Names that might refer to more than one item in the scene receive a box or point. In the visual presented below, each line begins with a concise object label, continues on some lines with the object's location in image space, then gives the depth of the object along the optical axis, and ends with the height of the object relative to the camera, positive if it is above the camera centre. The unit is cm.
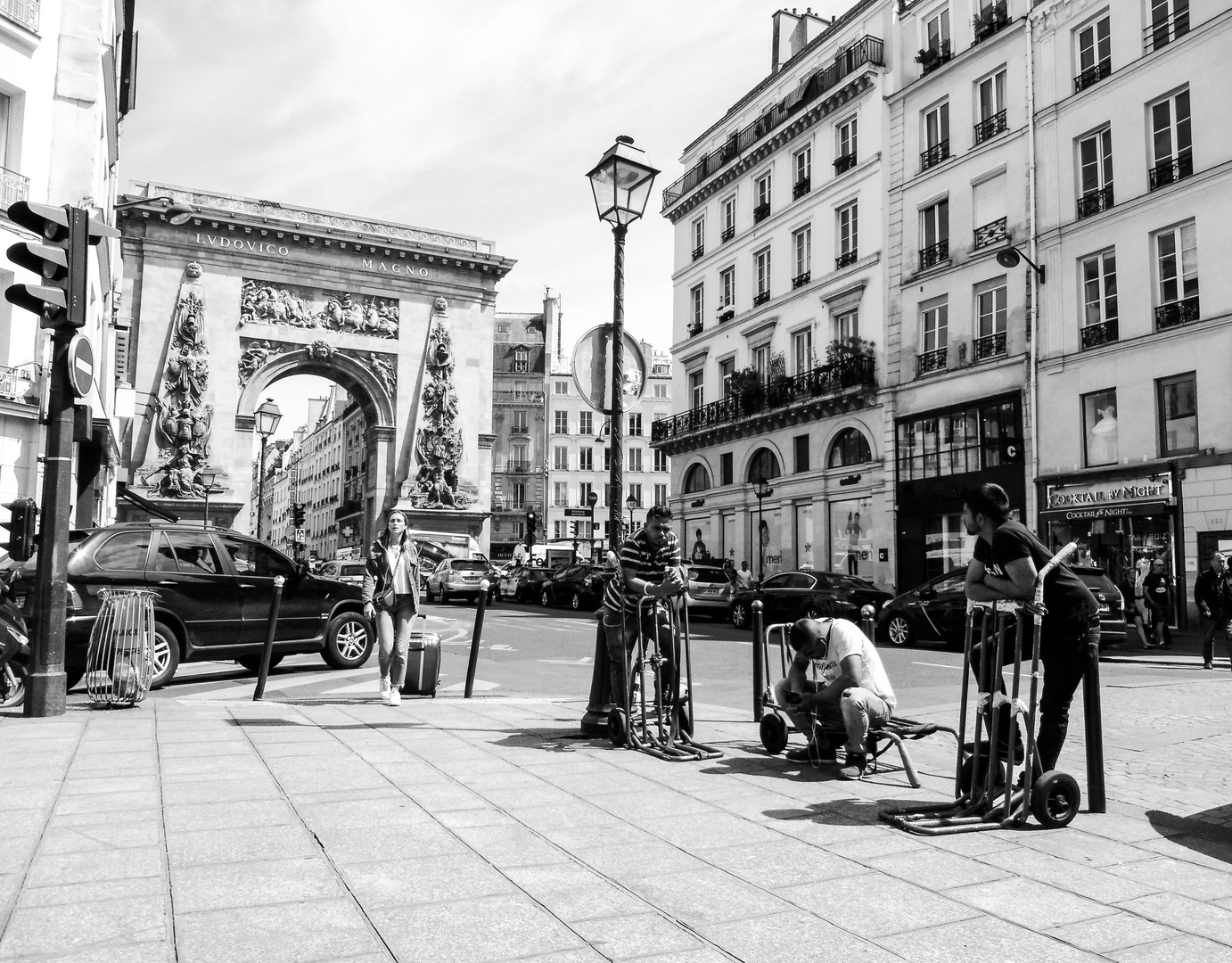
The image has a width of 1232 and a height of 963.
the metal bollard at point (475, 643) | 1030 -72
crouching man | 626 -74
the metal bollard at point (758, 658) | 866 -73
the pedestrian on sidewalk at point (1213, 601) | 1429 -40
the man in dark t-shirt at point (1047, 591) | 507 -10
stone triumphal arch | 4266 +1006
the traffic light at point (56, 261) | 762 +231
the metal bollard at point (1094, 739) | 532 -86
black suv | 1048 -24
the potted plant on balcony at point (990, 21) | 2738 +1469
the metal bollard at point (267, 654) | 997 -81
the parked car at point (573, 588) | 3190 -53
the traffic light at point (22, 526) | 816 +35
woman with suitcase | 989 -27
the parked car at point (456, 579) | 3566 -26
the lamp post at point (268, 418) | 3734 +554
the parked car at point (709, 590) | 2569 -46
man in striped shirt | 732 -1
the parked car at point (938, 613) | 1614 -72
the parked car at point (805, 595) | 2189 -49
